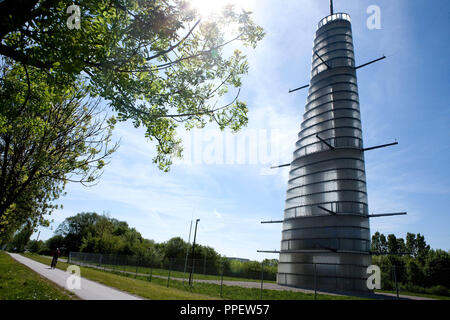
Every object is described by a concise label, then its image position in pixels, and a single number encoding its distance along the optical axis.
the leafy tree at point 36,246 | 89.97
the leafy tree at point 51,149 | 12.10
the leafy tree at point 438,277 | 13.07
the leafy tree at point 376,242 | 96.56
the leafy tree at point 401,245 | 91.99
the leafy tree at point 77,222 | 103.00
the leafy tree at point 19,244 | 89.64
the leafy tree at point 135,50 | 4.75
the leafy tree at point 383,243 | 95.31
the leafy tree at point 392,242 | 92.37
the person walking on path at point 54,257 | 24.10
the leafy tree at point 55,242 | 89.44
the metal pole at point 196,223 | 32.13
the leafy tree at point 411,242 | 94.56
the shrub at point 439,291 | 13.97
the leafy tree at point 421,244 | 90.46
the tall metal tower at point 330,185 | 21.75
